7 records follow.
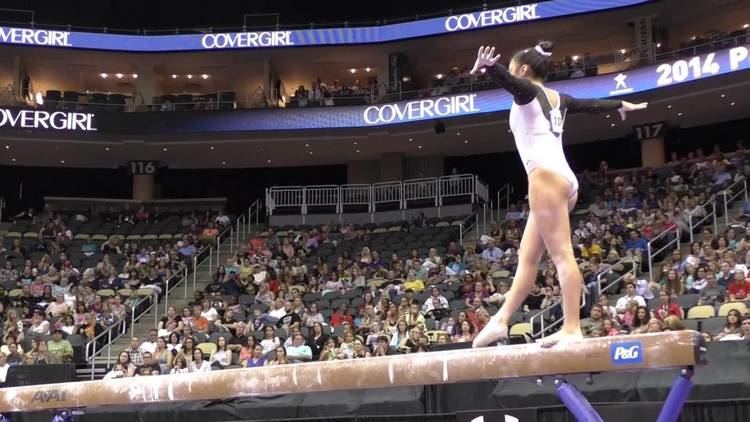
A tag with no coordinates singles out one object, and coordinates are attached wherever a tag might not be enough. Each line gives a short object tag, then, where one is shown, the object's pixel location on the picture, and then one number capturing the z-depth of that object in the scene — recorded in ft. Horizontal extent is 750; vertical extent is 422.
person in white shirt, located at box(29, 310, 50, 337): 48.47
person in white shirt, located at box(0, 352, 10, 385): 39.65
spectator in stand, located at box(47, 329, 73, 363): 44.24
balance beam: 13.75
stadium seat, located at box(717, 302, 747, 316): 33.71
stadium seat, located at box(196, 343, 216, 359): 41.80
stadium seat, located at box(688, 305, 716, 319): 34.22
